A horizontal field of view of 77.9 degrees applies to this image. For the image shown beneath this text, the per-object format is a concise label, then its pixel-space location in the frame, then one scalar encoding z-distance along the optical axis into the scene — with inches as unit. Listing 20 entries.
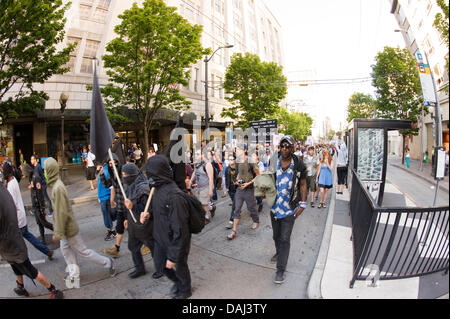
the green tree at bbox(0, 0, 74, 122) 365.1
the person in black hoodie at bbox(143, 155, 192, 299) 128.4
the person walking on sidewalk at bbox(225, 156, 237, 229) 256.6
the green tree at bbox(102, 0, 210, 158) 526.9
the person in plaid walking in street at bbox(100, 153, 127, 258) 195.0
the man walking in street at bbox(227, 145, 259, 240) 239.5
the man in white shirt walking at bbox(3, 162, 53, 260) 178.4
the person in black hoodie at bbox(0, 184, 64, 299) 136.0
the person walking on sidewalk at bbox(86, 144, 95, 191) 446.0
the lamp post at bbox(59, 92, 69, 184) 509.7
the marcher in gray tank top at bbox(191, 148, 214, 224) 253.4
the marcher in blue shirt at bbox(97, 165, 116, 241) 227.8
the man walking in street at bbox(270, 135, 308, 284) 155.5
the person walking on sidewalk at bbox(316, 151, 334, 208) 317.7
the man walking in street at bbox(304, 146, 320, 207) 349.7
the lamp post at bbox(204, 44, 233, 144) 700.7
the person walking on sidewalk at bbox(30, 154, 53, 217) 222.9
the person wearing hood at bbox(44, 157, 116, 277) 145.3
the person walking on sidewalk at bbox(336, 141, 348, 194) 379.9
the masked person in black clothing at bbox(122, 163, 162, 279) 156.0
